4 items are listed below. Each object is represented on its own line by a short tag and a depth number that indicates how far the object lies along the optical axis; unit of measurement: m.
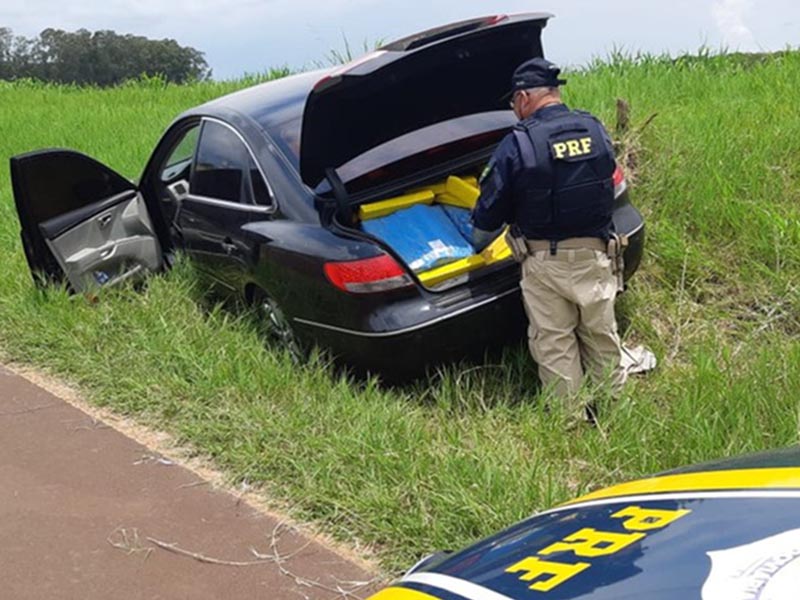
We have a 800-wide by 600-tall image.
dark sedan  4.51
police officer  4.26
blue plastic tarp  4.79
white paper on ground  4.76
